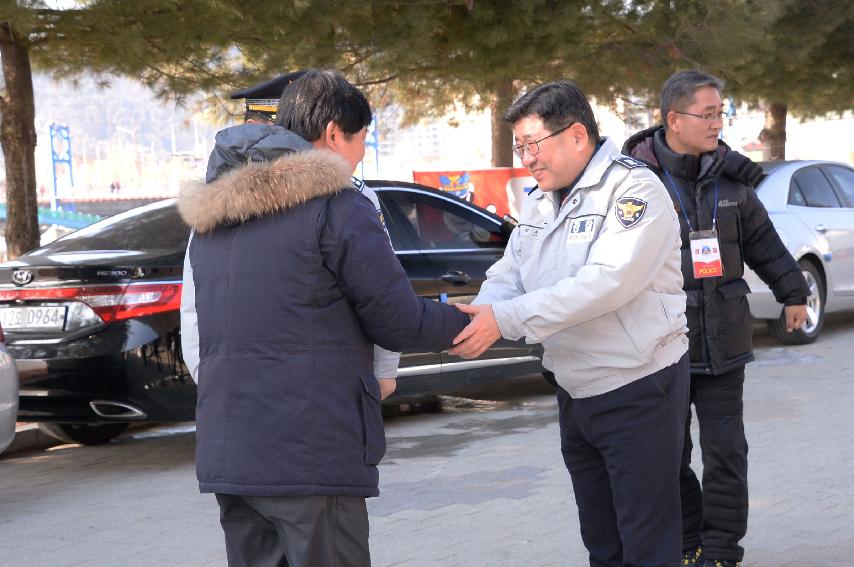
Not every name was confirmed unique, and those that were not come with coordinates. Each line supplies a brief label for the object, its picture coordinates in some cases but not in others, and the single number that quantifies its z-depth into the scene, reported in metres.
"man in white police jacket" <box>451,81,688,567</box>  3.26
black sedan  6.46
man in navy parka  2.73
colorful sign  16.31
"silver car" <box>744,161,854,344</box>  10.72
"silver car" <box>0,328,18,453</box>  5.96
